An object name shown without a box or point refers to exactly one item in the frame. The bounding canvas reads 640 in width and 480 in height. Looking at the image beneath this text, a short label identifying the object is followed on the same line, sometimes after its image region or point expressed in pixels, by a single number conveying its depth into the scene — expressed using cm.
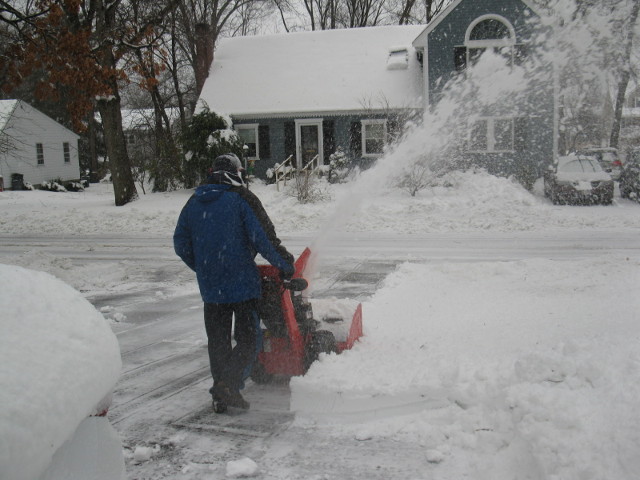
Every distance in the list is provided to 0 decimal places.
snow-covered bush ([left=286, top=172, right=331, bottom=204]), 1831
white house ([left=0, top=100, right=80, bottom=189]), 3791
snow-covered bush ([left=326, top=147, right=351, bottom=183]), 2445
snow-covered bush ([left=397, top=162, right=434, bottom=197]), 1870
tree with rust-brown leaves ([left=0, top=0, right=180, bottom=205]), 1208
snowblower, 432
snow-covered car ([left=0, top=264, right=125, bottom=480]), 168
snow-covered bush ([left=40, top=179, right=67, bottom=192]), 3453
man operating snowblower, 406
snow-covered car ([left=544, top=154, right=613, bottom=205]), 1764
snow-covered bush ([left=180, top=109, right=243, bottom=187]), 2247
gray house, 2420
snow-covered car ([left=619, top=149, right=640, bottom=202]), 1856
